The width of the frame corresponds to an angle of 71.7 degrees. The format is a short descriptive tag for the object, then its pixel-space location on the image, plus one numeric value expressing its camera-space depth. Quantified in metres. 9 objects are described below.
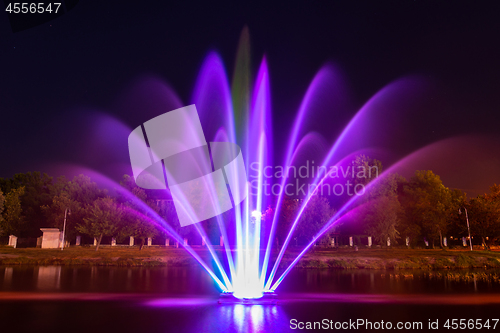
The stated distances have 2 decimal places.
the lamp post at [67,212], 59.67
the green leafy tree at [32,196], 75.50
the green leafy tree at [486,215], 63.84
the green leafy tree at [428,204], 69.69
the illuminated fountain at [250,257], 22.45
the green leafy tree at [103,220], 54.81
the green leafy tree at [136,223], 55.53
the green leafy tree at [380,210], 52.88
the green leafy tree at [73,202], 62.69
